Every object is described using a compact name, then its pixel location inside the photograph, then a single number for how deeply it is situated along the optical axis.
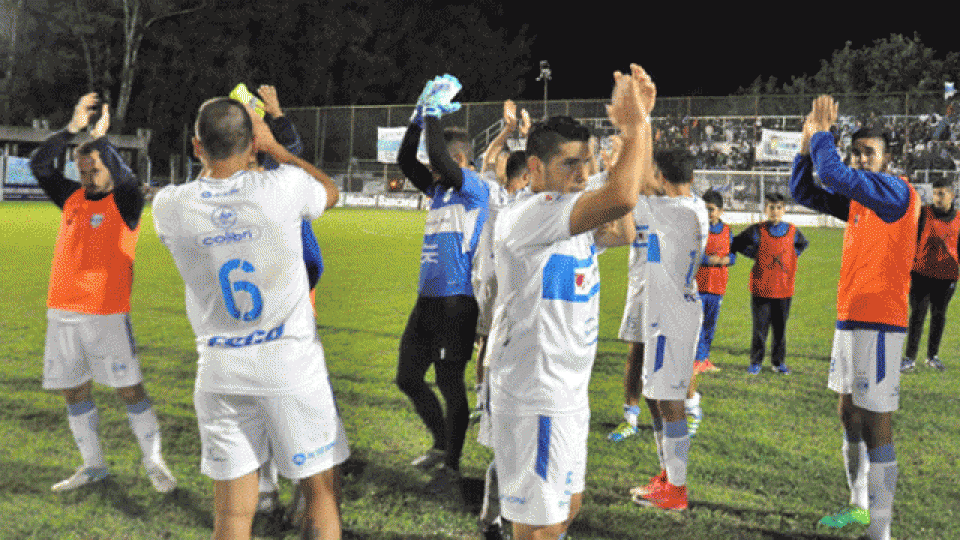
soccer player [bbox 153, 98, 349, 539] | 3.15
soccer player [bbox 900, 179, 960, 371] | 9.18
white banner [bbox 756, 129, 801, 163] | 32.94
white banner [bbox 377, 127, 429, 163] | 42.84
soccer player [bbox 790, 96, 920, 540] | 4.07
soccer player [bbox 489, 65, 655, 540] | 3.11
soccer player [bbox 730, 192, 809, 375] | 8.83
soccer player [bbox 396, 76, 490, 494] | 5.12
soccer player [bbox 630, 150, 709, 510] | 4.77
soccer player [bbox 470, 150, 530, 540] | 4.21
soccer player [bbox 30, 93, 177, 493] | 4.82
